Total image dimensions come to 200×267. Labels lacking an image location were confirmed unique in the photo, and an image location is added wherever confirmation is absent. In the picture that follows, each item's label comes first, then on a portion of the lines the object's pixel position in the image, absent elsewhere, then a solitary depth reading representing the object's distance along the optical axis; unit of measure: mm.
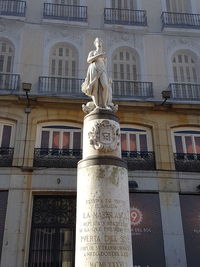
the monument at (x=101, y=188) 6035
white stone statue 7902
